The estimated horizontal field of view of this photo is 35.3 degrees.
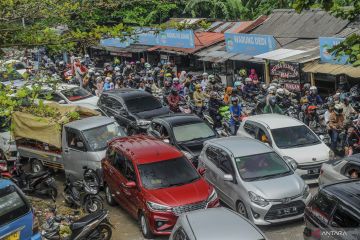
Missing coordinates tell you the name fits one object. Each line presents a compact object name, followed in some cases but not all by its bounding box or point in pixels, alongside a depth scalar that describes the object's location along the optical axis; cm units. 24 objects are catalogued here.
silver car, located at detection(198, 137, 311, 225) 1144
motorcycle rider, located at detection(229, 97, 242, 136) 1817
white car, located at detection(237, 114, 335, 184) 1378
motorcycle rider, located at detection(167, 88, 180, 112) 2109
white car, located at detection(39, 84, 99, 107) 2203
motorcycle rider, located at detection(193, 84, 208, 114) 2084
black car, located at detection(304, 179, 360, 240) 811
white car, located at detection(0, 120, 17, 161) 1697
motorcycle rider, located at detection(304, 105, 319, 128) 1752
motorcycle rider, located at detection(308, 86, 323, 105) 1845
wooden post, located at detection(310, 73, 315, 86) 2060
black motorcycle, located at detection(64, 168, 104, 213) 1289
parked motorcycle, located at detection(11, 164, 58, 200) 1434
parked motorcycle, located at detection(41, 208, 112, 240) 1051
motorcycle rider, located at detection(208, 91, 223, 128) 1981
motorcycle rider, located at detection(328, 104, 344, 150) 1600
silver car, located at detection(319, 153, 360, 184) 1137
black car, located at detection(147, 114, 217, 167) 1555
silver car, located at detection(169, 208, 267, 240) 793
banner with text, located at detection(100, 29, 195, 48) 2838
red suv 1118
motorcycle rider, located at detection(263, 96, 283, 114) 1781
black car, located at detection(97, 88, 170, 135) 1943
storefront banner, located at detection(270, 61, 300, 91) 2120
